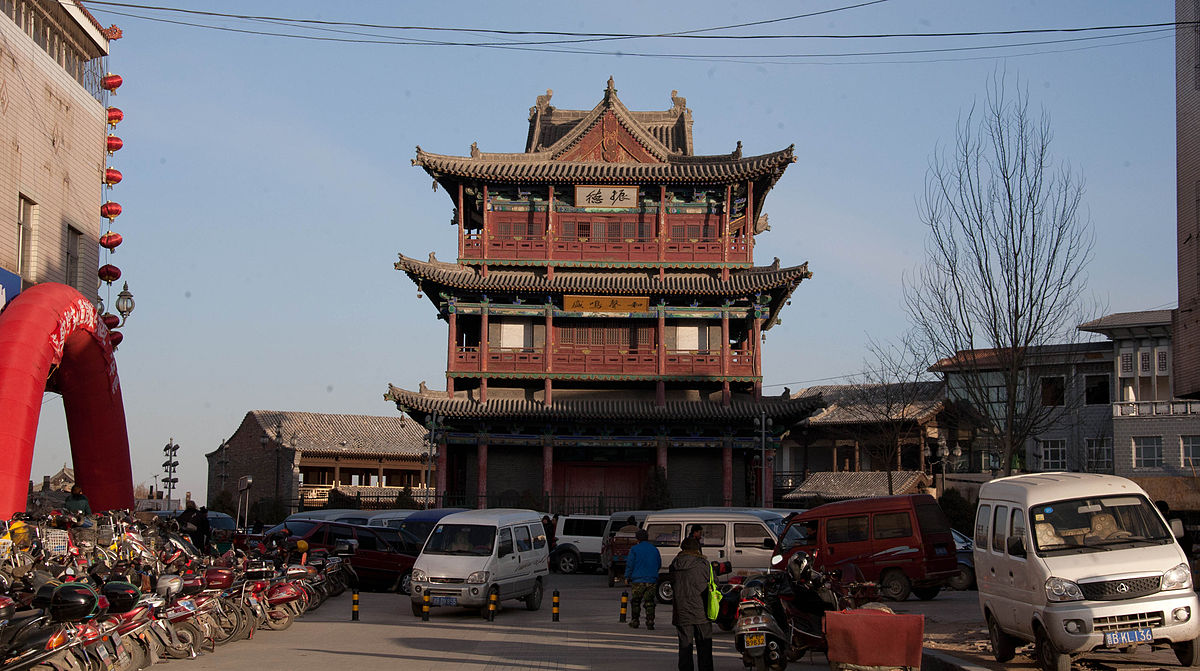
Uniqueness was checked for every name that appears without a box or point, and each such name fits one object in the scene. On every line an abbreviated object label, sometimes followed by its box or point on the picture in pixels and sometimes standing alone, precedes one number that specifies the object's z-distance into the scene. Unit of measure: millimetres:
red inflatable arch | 17625
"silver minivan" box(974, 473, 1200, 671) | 10805
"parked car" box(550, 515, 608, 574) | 33344
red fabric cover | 10547
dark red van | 20641
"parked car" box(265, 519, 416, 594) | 25875
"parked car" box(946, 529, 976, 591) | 23797
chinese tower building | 41719
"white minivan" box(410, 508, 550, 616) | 19453
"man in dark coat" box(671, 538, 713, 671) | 11859
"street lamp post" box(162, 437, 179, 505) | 56906
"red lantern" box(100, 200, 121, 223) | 25500
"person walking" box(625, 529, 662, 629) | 17328
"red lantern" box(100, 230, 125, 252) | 25359
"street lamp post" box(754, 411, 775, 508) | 40469
